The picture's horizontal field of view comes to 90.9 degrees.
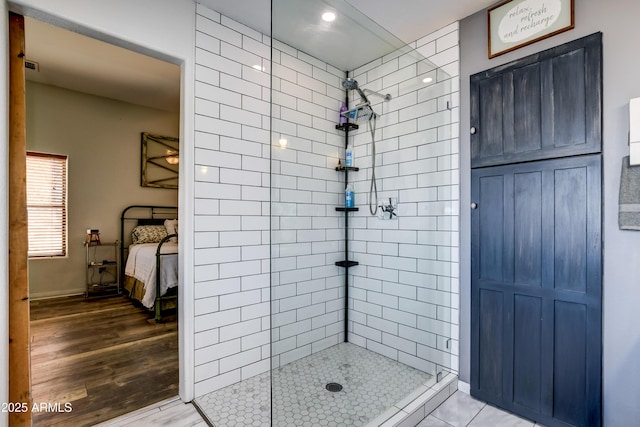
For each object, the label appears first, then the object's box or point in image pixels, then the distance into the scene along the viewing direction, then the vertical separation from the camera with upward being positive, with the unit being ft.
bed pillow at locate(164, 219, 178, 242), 16.23 -0.72
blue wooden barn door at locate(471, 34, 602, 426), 5.53 -0.43
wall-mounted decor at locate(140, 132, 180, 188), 16.96 +2.85
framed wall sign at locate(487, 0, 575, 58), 5.82 +3.76
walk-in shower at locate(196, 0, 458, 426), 6.21 -0.30
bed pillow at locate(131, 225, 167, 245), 15.85 -1.12
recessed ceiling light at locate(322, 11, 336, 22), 5.98 +3.78
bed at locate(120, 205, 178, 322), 11.81 -1.83
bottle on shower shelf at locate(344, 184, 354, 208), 7.08 +0.36
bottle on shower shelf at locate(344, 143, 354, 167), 6.97 +1.27
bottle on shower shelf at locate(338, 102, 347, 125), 6.87 +2.14
